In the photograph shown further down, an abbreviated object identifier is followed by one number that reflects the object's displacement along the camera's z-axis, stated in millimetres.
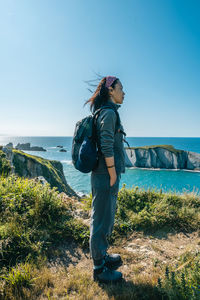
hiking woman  2264
